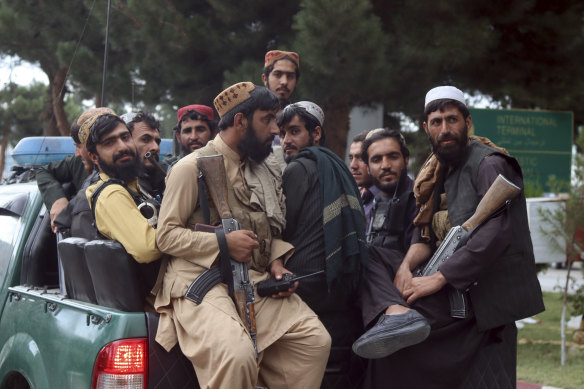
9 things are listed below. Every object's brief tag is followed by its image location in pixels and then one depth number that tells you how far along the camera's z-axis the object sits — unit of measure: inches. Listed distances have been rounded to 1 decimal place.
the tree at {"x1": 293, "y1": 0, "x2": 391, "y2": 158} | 283.3
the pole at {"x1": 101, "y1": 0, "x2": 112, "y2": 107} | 156.2
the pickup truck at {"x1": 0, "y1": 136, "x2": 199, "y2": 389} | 107.0
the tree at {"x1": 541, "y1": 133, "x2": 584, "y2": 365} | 295.9
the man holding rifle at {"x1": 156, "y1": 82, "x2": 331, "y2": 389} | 106.7
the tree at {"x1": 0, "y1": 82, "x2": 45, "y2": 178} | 678.5
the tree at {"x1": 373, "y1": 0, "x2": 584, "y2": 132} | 318.7
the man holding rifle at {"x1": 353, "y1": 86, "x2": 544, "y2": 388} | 124.0
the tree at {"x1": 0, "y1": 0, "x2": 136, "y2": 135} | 352.6
